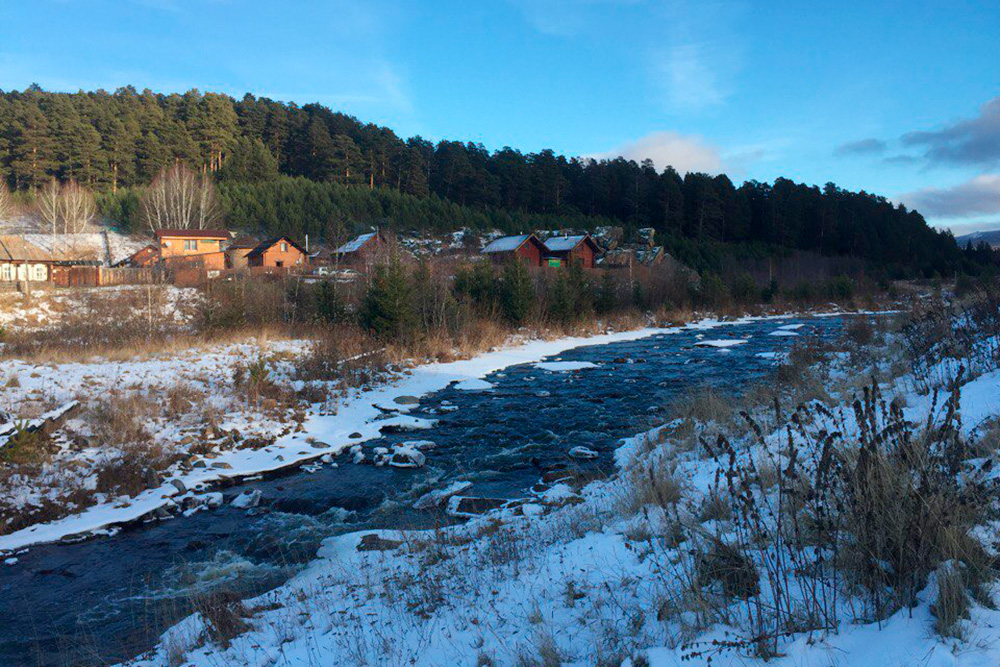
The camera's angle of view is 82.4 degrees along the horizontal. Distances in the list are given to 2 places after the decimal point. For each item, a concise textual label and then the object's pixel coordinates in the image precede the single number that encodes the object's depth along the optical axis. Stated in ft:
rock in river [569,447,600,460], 31.27
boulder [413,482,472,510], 25.82
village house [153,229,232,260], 160.86
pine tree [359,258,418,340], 69.26
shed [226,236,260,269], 169.18
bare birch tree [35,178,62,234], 177.68
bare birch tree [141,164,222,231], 185.16
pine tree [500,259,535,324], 93.09
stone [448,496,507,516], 24.44
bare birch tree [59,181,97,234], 179.42
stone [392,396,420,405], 47.47
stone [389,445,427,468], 31.96
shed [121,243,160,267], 164.66
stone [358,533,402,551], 20.61
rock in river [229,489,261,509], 27.40
